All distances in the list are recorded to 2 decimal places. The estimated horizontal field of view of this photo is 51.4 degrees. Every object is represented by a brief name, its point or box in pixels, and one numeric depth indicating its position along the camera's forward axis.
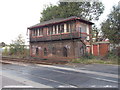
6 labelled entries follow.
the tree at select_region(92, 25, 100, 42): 30.81
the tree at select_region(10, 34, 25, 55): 31.65
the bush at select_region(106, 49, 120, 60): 17.19
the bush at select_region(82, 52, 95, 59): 19.17
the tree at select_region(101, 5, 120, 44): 18.59
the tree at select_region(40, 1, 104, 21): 27.92
